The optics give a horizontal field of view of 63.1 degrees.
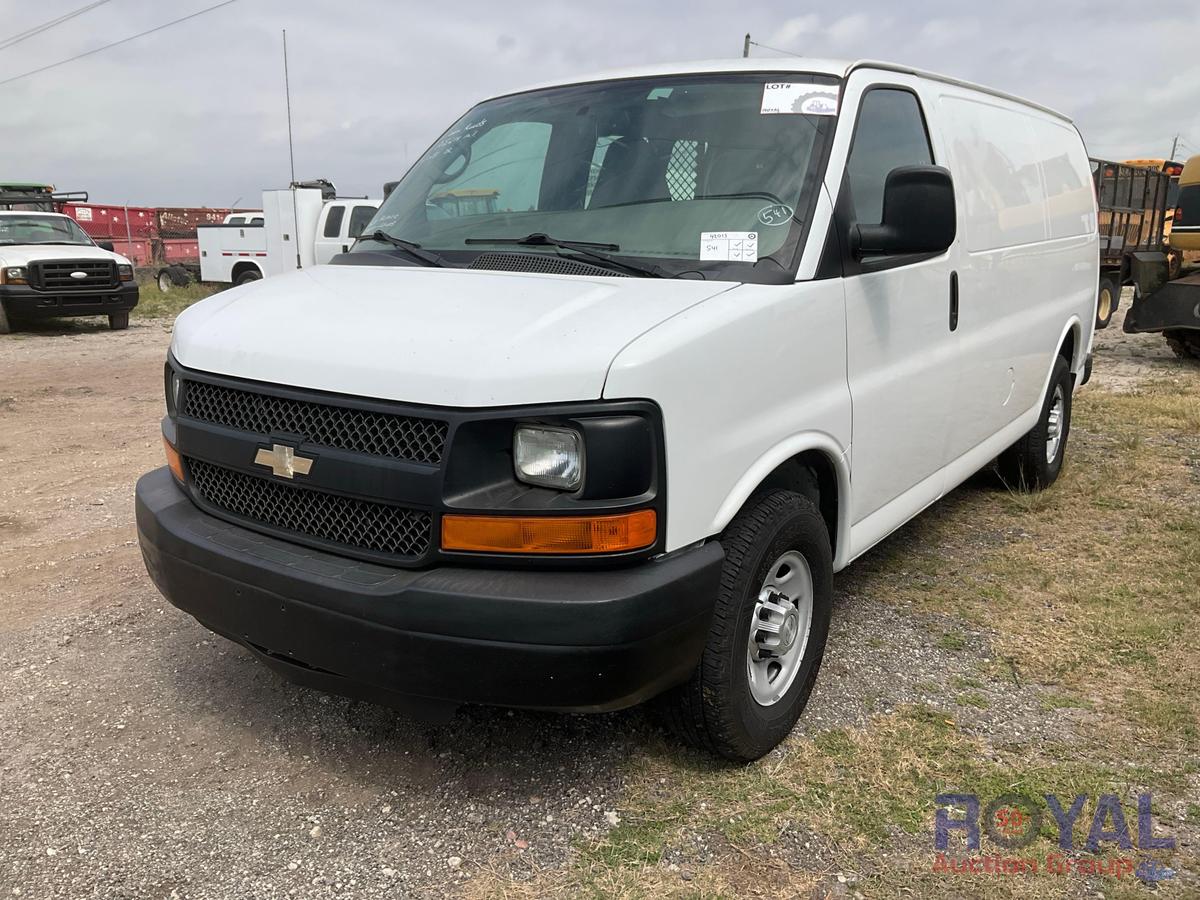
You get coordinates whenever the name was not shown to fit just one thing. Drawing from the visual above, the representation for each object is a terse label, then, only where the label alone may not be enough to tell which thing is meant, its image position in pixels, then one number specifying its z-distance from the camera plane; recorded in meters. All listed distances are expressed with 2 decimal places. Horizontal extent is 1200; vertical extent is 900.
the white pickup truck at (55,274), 14.36
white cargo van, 2.38
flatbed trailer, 12.69
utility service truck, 16.77
